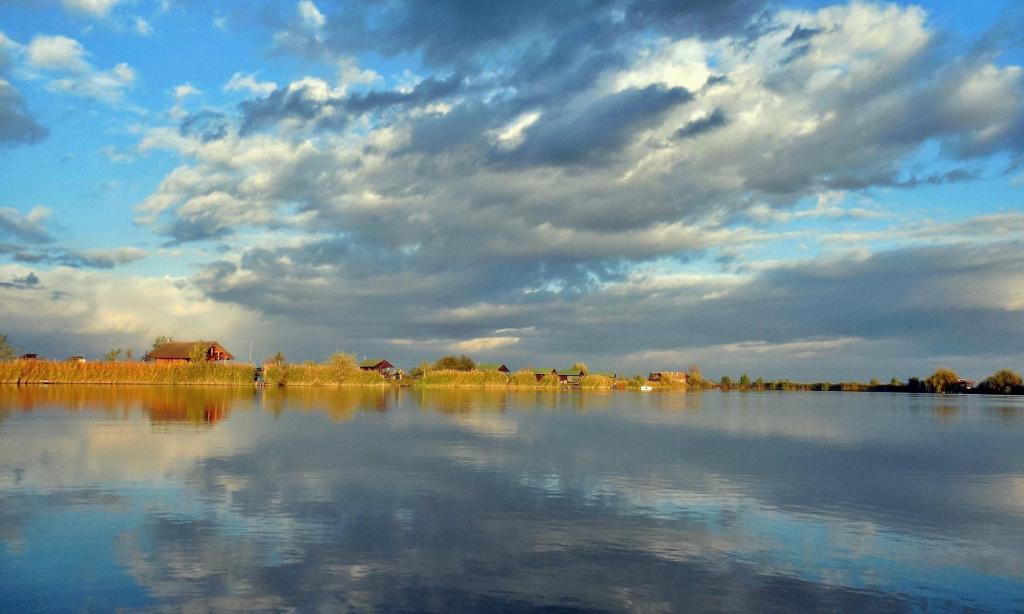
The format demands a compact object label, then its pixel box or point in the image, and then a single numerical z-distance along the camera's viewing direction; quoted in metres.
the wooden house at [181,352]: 104.19
